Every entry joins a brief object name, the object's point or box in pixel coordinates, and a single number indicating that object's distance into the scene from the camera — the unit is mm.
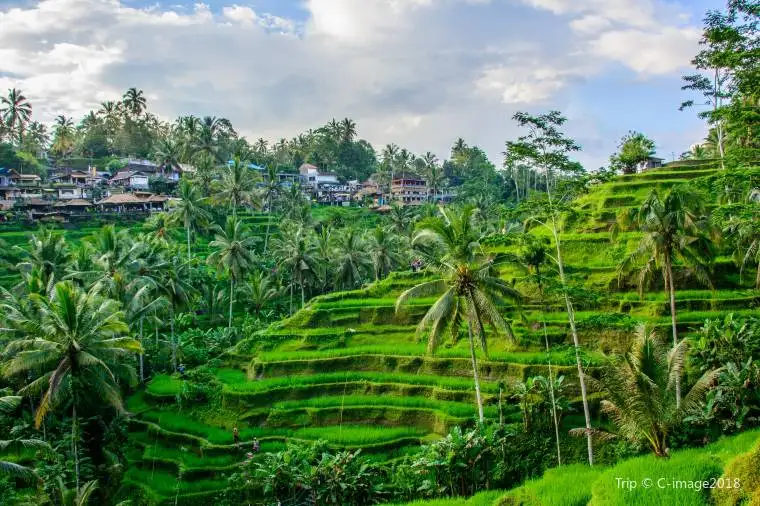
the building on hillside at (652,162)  57591
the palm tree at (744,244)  27125
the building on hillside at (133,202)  74500
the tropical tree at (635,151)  49875
